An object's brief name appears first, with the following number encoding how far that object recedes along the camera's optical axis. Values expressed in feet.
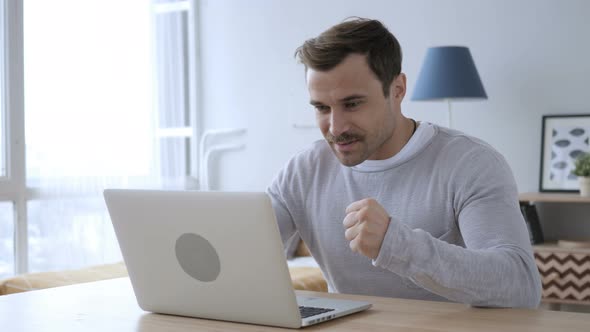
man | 4.70
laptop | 4.04
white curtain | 13.08
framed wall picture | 11.87
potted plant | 11.17
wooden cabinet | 10.66
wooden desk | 4.11
